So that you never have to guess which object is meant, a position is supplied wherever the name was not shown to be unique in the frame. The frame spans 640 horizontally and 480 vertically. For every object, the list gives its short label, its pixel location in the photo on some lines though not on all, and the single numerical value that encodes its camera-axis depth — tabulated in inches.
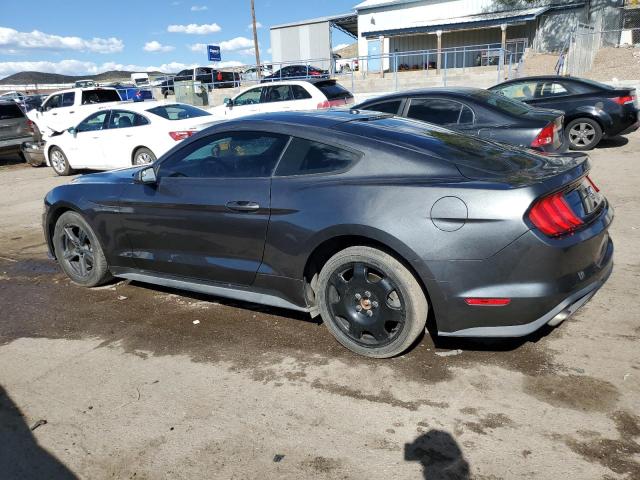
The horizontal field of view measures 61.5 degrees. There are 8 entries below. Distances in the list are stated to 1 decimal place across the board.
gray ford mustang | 116.4
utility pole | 1589.6
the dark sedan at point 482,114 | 273.9
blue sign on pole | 1248.8
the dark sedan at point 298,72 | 1126.4
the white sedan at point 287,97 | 552.4
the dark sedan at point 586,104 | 394.0
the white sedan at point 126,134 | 411.8
